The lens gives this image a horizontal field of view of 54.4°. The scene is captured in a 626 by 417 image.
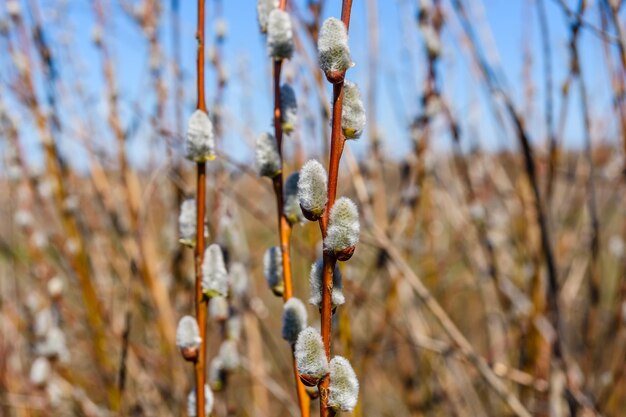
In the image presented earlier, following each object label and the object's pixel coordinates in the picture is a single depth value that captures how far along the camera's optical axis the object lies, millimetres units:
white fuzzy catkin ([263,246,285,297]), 469
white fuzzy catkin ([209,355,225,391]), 609
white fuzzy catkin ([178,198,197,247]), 479
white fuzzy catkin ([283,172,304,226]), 459
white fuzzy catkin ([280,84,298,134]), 472
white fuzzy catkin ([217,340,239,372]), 596
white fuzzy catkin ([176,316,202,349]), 458
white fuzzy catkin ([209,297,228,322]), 608
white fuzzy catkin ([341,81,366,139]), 364
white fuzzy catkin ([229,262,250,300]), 670
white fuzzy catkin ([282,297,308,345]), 431
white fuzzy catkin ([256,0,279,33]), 475
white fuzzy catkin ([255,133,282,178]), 450
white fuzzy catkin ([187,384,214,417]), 477
